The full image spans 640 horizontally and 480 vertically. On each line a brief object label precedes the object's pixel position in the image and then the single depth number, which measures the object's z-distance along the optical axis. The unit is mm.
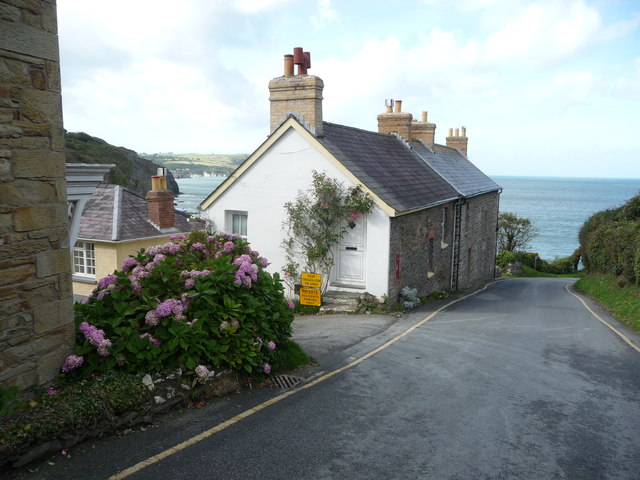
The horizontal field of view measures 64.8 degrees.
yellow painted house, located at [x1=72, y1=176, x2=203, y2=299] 18406
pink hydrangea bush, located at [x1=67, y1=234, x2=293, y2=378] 6340
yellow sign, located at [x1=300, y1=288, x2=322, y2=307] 15445
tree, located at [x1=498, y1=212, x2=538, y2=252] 50750
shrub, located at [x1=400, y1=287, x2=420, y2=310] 16312
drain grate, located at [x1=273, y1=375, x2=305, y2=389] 7773
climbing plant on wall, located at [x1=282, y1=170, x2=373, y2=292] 15430
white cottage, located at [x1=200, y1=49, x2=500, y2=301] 15492
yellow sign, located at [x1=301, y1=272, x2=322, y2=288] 15391
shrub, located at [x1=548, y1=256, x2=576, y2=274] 49688
